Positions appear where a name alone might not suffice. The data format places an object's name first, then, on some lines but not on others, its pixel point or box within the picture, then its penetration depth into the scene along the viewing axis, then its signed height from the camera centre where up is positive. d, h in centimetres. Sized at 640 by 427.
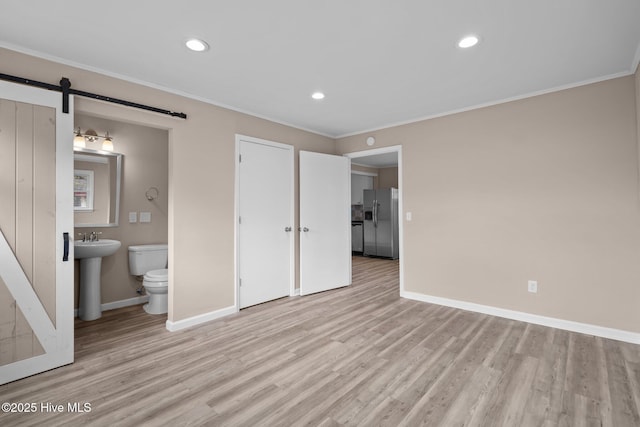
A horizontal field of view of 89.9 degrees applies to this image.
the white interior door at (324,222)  443 -7
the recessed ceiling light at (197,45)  226 +124
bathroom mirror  365 +36
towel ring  417 +32
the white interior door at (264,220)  378 -4
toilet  354 -64
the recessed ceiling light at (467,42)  222 +124
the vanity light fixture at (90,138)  353 +90
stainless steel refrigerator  767 -15
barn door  222 -9
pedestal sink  341 -70
